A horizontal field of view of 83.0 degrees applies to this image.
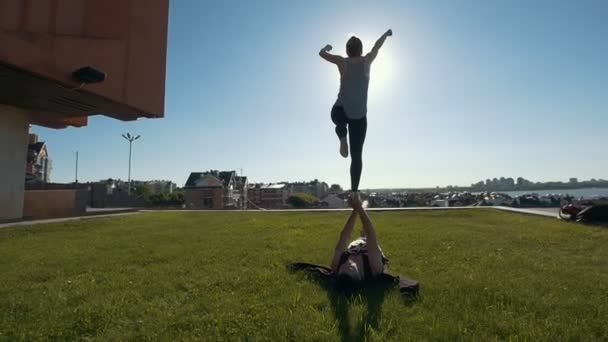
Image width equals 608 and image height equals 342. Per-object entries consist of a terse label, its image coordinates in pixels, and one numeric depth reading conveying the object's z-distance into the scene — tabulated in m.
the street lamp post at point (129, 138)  49.53
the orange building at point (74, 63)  7.39
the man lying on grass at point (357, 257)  3.32
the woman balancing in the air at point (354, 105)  3.60
